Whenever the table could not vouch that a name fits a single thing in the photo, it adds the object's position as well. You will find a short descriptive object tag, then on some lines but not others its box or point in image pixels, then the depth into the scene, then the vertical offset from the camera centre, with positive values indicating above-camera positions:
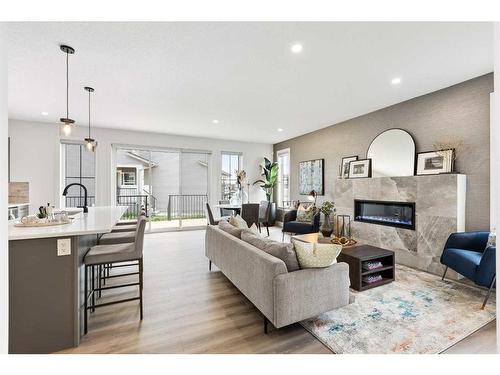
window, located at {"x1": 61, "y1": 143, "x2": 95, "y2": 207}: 5.38 +0.48
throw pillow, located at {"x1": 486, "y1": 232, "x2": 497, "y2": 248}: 2.63 -0.64
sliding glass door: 6.38 +0.04
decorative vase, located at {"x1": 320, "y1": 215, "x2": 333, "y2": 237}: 4.43 -0.87
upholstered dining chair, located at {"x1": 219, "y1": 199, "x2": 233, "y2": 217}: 6.55 -0.77
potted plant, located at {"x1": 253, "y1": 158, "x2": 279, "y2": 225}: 6.99 +0.25
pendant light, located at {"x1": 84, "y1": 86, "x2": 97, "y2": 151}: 3.34 +0.66
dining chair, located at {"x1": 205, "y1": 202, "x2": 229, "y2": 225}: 4.94 -0.72
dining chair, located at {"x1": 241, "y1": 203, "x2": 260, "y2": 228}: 5.46 -0.65
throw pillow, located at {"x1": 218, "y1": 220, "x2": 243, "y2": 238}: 2.77 -0.56
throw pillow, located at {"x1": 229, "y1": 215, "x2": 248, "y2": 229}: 3.12 -0.52
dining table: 5.67 -0.54
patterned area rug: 1.77 -1.26
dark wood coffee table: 2.68 -0.98
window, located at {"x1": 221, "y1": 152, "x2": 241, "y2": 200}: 7.02 +0.43
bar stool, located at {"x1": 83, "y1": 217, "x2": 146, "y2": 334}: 1.96 -0.64
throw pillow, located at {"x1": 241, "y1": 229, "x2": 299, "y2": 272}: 1.95 -0.59
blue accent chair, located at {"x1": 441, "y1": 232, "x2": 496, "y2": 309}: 2.30 -0.81
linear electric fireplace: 3.64 -0.49
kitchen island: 1.61 -0.77
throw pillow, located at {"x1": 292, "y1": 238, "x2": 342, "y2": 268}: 1.94 -0.61
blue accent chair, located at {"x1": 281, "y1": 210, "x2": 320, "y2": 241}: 4.78 -0.89
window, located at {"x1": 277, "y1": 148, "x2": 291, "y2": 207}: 7.10 +0.27
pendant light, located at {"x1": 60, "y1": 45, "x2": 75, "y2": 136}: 2.31 +0.74
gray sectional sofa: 1.77 -0.87
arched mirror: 3.77 +0.60
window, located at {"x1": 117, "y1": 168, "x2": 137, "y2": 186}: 6.31 +0.29
